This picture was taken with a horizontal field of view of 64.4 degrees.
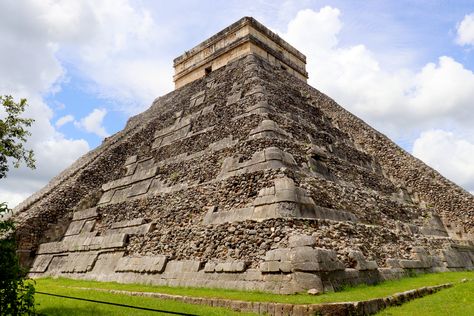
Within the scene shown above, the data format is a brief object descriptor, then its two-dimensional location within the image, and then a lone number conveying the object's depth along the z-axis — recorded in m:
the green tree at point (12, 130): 7.93
